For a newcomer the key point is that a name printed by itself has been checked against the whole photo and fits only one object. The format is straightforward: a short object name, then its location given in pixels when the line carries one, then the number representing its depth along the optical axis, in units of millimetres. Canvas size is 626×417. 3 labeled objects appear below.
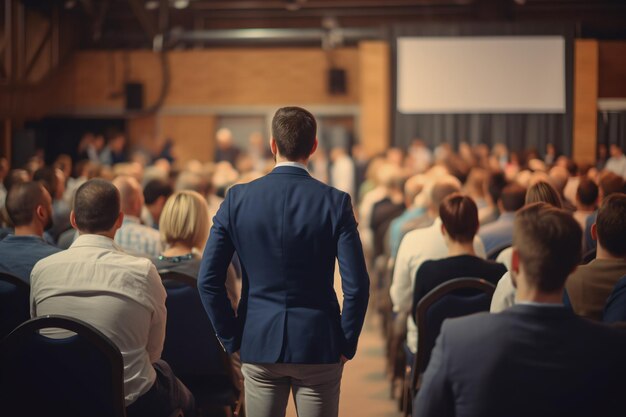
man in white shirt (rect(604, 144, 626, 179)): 12172
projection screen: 14984
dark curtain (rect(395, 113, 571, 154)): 15141
